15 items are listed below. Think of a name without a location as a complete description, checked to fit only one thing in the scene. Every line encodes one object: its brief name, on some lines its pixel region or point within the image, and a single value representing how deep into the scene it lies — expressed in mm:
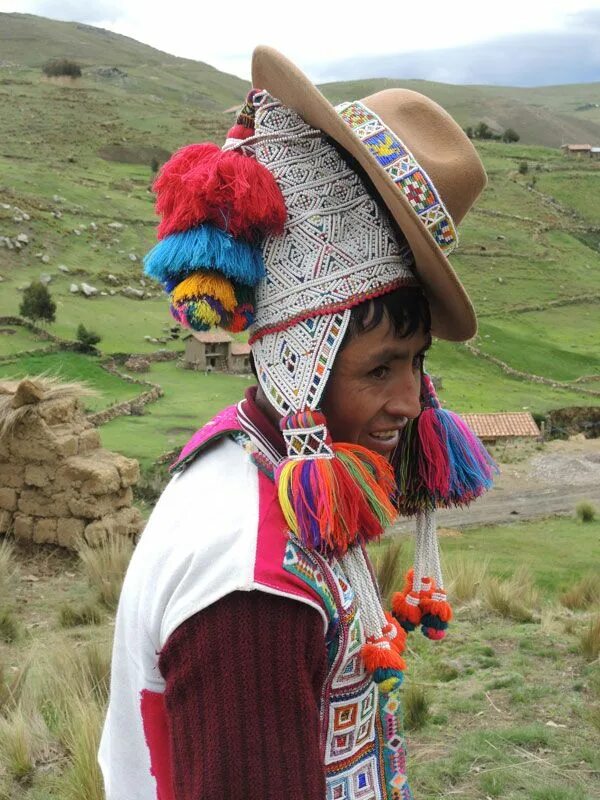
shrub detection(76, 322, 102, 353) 23625
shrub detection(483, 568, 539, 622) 6438
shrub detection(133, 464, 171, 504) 13820
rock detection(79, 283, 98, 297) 30134
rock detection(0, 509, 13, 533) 10141
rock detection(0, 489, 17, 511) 10125
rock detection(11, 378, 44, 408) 9633
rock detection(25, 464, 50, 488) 9883
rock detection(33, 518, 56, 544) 9984
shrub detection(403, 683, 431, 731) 4453
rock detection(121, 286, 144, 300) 31547
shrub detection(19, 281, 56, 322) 24938
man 1440
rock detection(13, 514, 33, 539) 10062
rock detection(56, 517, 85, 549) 9805
